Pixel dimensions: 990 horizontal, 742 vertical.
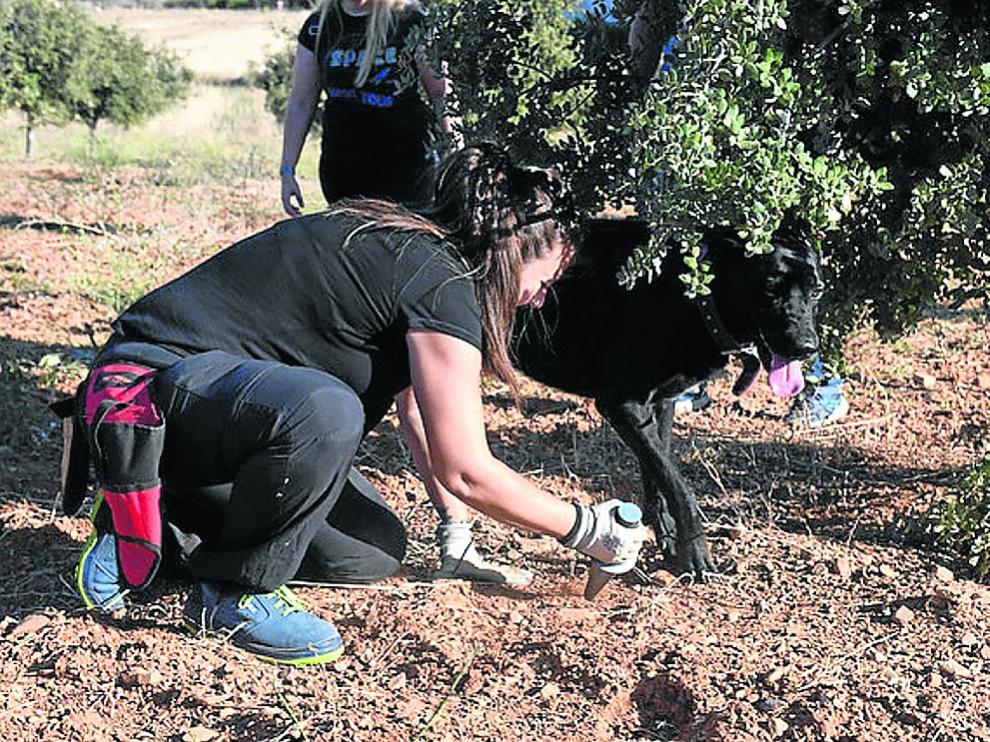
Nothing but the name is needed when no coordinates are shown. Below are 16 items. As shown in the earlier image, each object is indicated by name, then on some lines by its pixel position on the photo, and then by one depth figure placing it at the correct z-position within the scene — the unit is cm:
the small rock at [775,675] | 282
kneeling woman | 282
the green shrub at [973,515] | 352
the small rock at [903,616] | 317
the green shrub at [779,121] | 283
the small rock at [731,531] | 384
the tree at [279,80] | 1971
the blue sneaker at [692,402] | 520
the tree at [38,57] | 1549
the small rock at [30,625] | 307
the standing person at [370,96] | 423
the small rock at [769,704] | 272
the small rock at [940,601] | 326
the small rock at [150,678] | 281
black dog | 368
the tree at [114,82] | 1762
